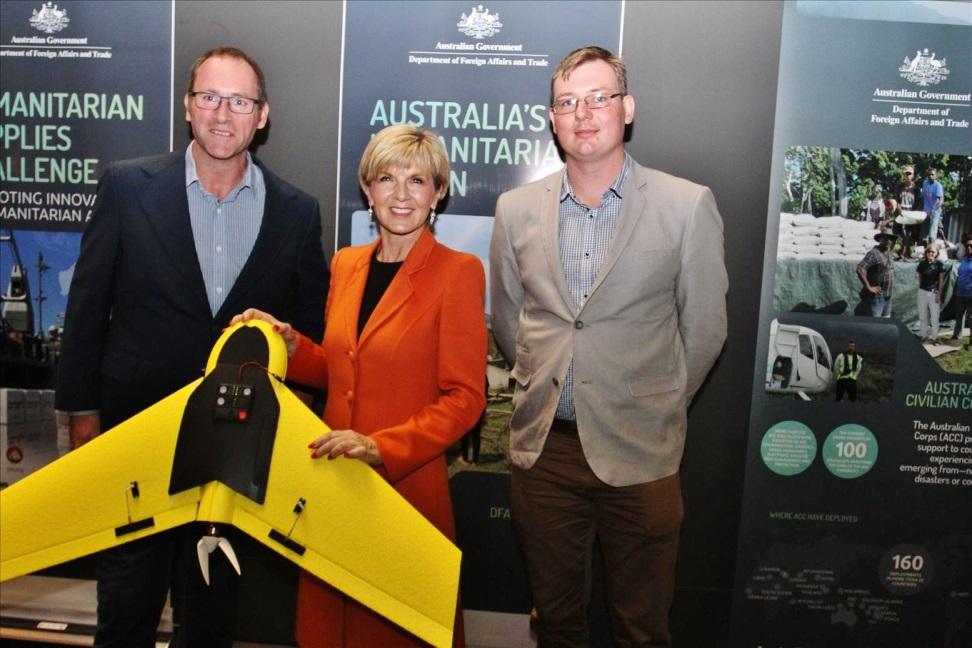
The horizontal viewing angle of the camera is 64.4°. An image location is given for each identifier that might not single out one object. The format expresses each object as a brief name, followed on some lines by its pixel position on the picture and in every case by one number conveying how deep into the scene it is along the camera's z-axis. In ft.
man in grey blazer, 7.36
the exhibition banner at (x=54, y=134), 10.48
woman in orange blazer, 6.92
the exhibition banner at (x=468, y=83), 9.89
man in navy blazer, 7.55
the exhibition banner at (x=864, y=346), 9.11
